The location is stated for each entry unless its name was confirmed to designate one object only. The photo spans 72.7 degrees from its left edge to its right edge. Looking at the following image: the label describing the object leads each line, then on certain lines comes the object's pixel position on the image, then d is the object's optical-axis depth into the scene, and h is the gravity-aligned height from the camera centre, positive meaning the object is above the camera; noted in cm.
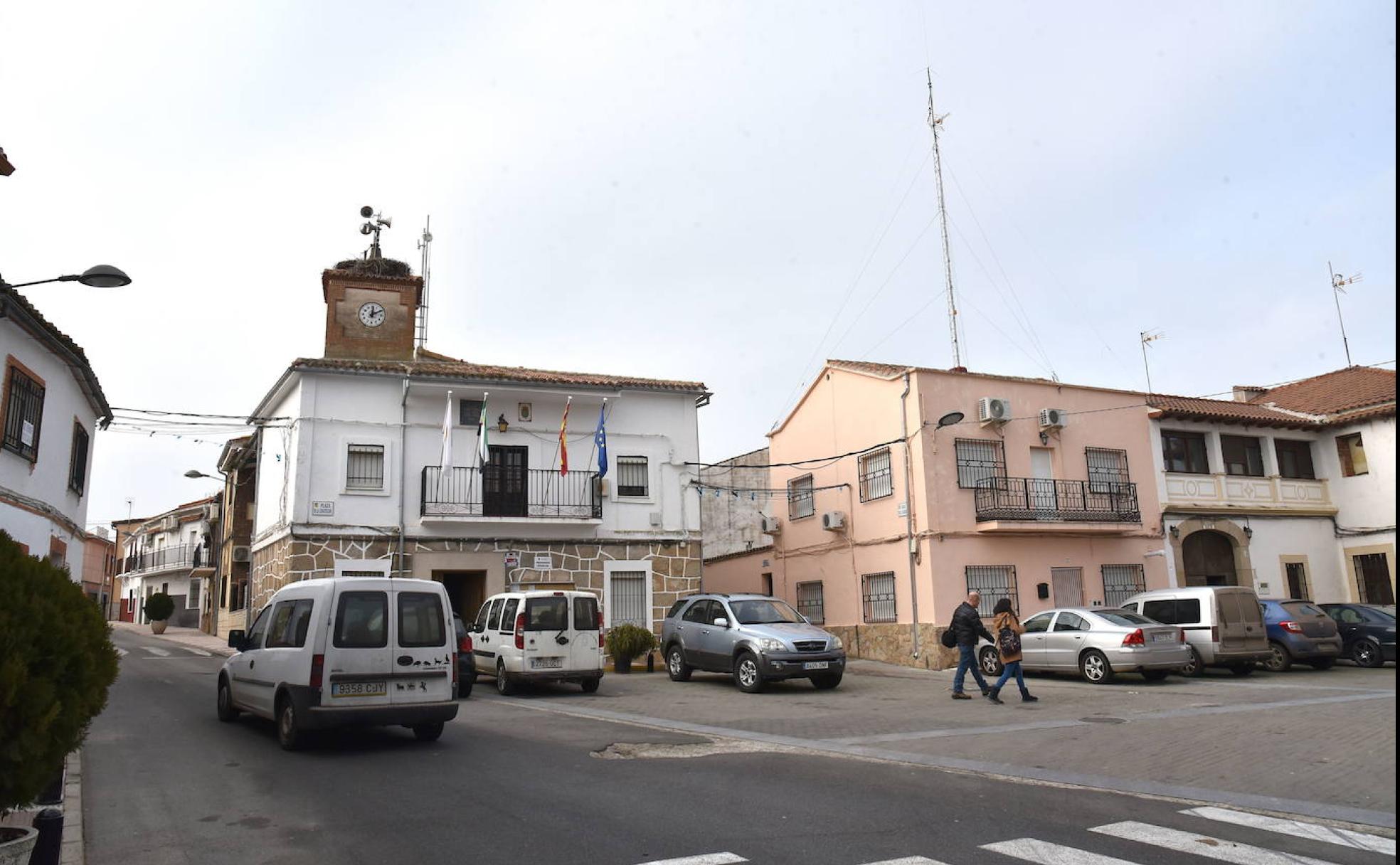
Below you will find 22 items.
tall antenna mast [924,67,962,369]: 2467 +870
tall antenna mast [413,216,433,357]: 2752 +904
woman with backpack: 1388 -45
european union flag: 2155 +395
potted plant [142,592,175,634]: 4288 +124
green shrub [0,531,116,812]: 462 -16
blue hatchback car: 1839 -62
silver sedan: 1628 -63
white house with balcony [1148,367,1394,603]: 2522 +295
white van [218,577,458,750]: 950 -29
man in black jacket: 1463 -33
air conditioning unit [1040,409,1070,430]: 2289 +452
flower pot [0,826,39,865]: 474 -102
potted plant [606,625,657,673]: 1997 -43
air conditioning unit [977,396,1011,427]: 2214 +461
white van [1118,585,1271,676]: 1727 -34
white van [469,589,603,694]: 1573 -25
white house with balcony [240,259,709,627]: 2062 +325
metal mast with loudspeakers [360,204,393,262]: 2727 +1151
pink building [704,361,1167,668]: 2172 +259
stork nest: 2631 +990
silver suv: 1582 -41
